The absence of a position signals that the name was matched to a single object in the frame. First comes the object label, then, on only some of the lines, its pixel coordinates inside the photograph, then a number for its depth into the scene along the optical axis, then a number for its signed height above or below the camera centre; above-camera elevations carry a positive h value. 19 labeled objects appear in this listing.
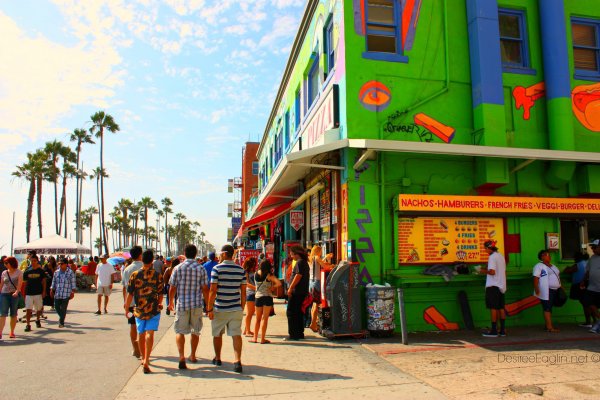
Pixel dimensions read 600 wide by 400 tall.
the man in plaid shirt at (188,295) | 6.97 -0.73
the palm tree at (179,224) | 143.88 +6.99
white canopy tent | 24.59 +0.18
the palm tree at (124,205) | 93.26 +8.68
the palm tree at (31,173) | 46.09 +8.04
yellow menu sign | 9.86 +0.04
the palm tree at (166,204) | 117.94 +10.92
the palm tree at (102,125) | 48.53 +12.97
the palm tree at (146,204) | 102.81 +9.60
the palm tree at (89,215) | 100.12 +7.39
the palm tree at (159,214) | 116.51 +8.39
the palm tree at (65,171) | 50.83 +8.82
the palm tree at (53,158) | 49.47 +9.85
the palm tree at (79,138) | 50.03 +12.02
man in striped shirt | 6.91 -0.84
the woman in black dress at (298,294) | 8.92 -0.97
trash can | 8.94 -1.33
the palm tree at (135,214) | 98.89 +7.40
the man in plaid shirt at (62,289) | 11.48 -0.98
